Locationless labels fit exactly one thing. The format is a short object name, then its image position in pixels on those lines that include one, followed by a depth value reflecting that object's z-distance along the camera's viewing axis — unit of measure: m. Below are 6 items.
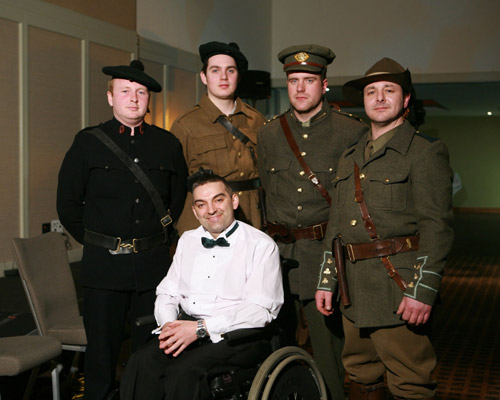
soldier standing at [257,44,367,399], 2.95
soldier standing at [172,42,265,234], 3.17
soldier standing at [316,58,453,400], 2.42
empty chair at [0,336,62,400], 2.77
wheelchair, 2.32
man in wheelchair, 2.39
